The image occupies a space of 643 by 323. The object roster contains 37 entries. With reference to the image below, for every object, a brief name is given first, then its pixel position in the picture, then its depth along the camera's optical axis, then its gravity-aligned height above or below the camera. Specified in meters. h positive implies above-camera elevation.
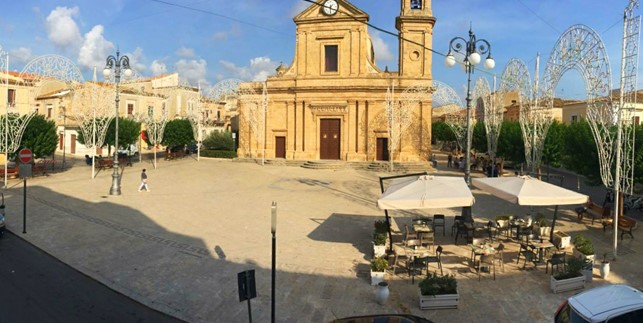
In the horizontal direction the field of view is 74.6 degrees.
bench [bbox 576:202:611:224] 15.19 -2.36
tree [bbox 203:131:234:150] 45.88 +0.37
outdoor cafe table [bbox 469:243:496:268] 10.32 -2.55
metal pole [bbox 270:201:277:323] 7.17 -1.93
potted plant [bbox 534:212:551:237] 12.78 -2.45
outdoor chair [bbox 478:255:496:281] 10.12 -2.71
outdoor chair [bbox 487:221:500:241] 13.07 -2.73
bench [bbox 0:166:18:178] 25.62 -1.75
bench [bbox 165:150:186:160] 41.44 -1.02
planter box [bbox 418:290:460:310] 8.56 -3.14
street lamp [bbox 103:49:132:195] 20.48 +3.50
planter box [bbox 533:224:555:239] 12.77 -2.52
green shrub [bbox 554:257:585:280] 9.41 -2.74
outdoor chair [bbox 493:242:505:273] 10.47 -2.91
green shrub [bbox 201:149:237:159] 43.72 -0.89
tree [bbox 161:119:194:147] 42.41 +1.18
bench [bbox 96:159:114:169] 31.94 -1.43
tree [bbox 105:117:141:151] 35.44 +1.06
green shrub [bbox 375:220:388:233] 12.19 -2.34
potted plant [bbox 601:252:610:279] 10.10 -2.87
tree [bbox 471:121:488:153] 39.75 +0.92
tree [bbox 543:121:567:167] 25.58 -0.04
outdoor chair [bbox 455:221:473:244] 13.01 -2.65
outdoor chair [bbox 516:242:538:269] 10.91 -2.76
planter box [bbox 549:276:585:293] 9.25 -2.99
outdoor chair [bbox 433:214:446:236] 13.91 -2.55
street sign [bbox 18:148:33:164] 15.52 -0.47
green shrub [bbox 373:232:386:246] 11.39 -2.52
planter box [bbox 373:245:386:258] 11.38 -2.81
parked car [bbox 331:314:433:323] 6.16 -2.55
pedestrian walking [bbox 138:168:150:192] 21.85 -2.09
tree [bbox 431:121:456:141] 62.86 +2.40
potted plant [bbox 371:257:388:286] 9.62 -2.83
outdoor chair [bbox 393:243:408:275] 10.66 -2.83
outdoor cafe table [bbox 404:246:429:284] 10.25 -2.63
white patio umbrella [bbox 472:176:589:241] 10.95 -1.21
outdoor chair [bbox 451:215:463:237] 13.61 -2.43
